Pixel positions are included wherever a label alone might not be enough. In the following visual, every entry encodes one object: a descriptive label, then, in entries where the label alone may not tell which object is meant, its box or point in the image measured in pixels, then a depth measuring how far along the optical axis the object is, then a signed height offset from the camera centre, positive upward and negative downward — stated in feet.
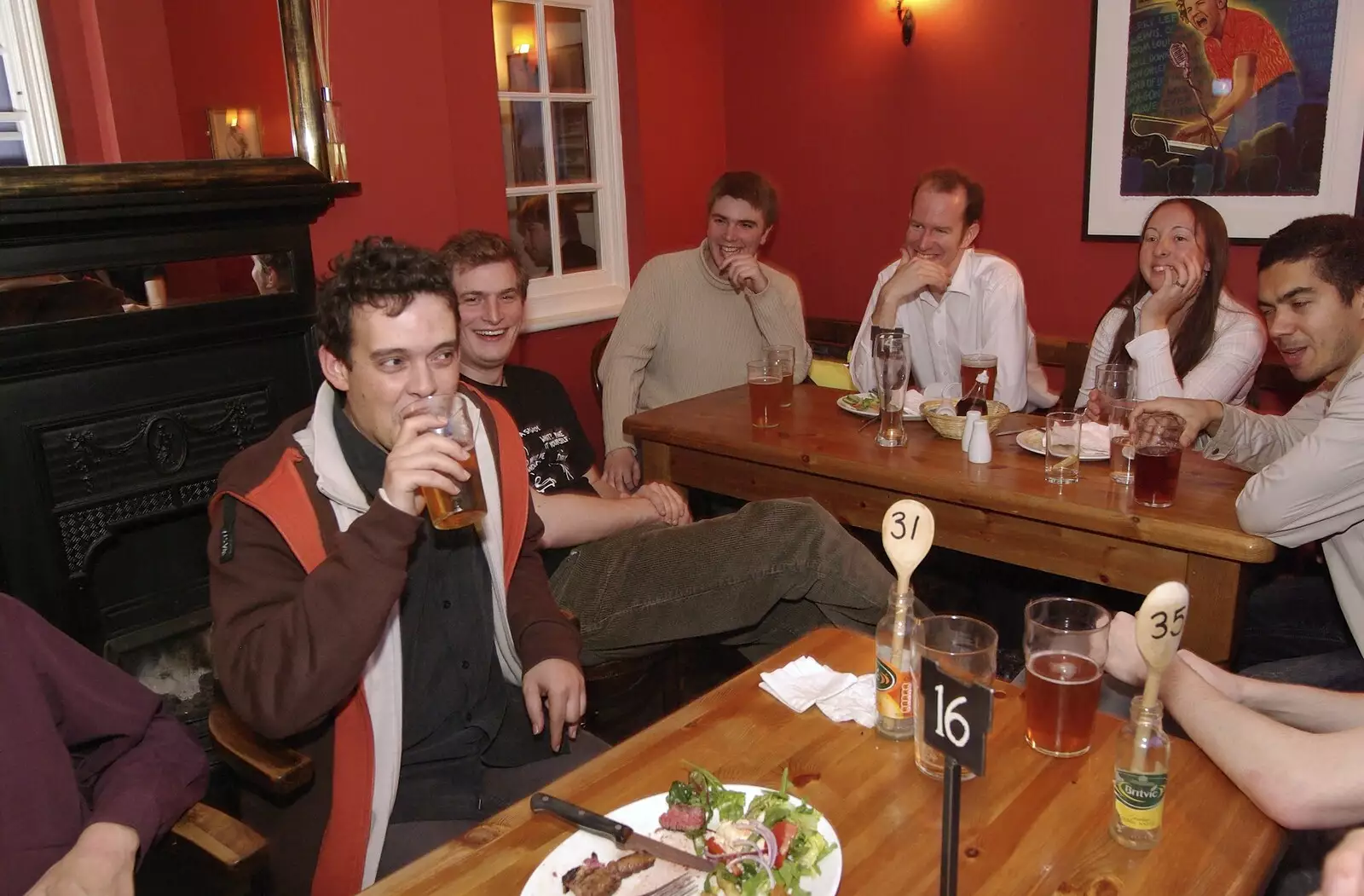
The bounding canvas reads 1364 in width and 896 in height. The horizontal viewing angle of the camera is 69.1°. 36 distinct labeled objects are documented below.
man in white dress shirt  9.75 -1.23
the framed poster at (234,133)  8.24 +0.59
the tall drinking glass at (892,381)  7.57 -1.50
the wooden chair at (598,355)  12.18 -1.95
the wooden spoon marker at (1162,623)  3.13 -1.39
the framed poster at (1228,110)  10.69 +0.65
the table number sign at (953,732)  2.51 -1.42
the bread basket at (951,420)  7.85 -1.87
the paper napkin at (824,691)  4.31 -2.21
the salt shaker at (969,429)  7.38 -1.82
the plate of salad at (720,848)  3.23 -2.18
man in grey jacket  5.56 -1.75
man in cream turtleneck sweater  10.77 -1.39
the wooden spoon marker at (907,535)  3.87 -1.35
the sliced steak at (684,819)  3.48 -2.15
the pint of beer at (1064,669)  3.82 -1.86
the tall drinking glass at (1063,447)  6.84 -1.90
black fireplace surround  7.45 -1.59
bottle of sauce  8.06 -1.76
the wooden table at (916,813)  3.30 -2.24
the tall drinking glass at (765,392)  8.48 -1.72
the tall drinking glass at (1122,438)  6.69 -1.73
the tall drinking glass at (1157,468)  6.14 -1.79
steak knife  3.35 -2.14
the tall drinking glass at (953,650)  3.80 -1.77
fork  3.25 -2.22
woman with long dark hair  8.24 -1.28
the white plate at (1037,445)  7.18 -1.96
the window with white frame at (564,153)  13.16 +0.54
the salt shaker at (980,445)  7.24 -1.89
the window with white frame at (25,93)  7.00 +0.84
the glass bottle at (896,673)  4.06 -1.96
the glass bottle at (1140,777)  3.33 -1.99
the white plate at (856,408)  8.55 -1.94
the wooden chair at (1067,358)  11.28 -2.06
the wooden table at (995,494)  5.97 -2.14
